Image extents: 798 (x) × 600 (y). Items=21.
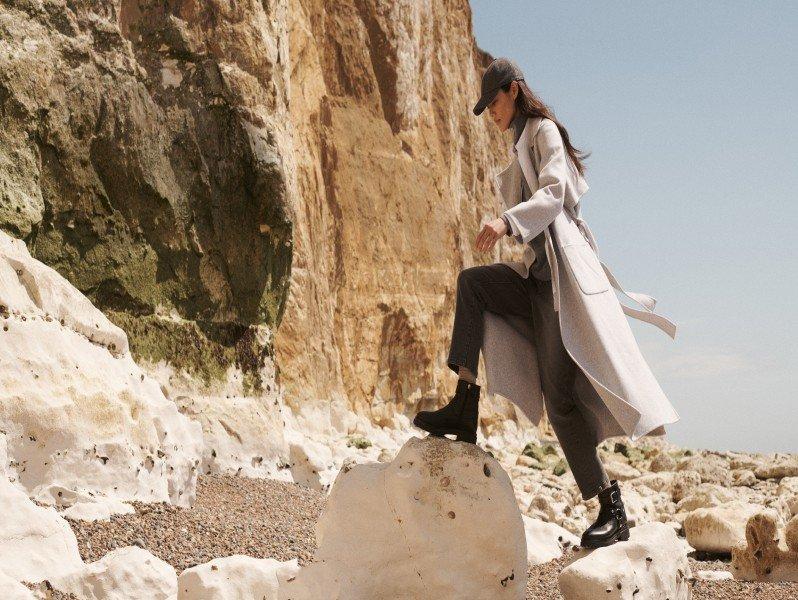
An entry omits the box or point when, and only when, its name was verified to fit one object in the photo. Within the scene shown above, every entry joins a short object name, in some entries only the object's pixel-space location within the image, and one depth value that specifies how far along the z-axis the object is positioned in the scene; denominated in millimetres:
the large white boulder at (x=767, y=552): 6242
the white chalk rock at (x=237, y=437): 8336
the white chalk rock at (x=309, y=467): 9023
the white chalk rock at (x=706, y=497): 11456
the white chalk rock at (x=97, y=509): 5348
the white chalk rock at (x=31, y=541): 4031
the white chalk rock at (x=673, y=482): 12891
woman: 3953
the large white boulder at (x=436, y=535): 3955
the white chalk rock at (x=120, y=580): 3854
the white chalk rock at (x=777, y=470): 16516
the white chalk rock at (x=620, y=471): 15750
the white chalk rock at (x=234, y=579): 3654
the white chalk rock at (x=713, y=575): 6368
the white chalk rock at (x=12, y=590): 3330
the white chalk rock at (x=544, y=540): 6012
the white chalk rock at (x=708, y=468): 15156
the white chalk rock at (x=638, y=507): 9738
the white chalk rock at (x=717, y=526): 8148
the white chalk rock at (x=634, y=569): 3844
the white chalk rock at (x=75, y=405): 5480
